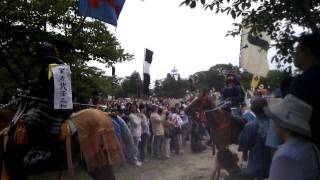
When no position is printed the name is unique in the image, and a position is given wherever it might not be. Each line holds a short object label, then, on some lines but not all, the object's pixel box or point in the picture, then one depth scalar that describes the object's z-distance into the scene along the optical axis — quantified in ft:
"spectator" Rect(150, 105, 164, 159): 38.68
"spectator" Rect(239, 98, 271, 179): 18.02
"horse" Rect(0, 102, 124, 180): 16.44
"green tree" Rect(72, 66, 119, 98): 29.10
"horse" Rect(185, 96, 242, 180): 26.20
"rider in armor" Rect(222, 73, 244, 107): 28.06
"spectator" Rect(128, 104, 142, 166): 35.54
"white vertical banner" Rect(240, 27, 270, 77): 32.34
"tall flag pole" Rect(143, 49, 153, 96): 36.93
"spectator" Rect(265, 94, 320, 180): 6.78
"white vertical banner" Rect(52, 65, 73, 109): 15.30
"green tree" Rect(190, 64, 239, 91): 170.65
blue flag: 21.22
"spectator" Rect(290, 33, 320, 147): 7.90
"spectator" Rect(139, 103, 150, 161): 37.17
